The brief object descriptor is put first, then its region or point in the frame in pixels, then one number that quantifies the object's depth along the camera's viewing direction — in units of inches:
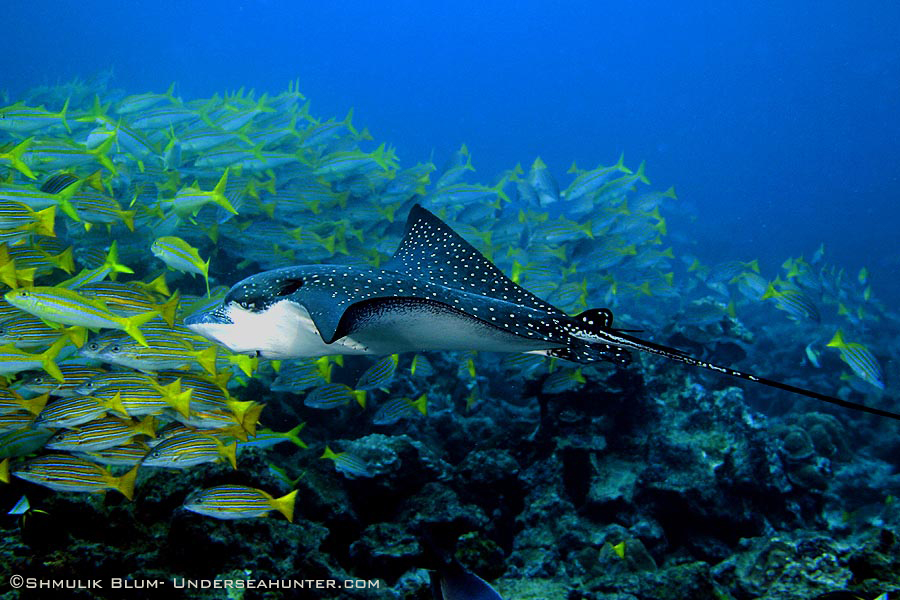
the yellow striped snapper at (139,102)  356.5
